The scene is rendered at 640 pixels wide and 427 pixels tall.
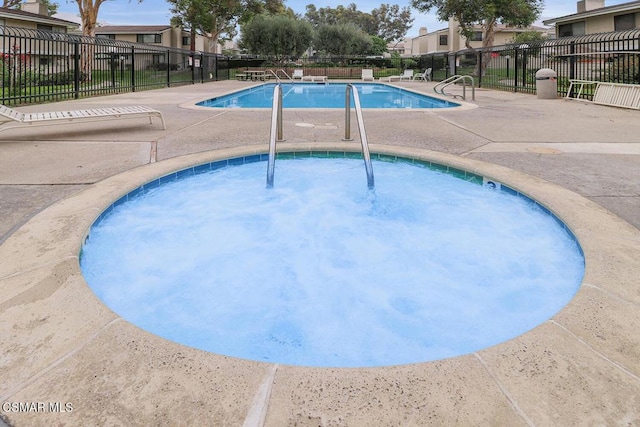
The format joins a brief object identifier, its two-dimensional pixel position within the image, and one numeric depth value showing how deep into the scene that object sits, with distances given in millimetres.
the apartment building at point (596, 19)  24250
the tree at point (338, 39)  36281
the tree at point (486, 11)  28297
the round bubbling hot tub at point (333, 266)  2385
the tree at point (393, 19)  73312
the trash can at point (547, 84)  12750
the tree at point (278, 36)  33125
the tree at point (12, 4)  30925
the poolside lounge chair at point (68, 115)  5816
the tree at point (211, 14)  33750
